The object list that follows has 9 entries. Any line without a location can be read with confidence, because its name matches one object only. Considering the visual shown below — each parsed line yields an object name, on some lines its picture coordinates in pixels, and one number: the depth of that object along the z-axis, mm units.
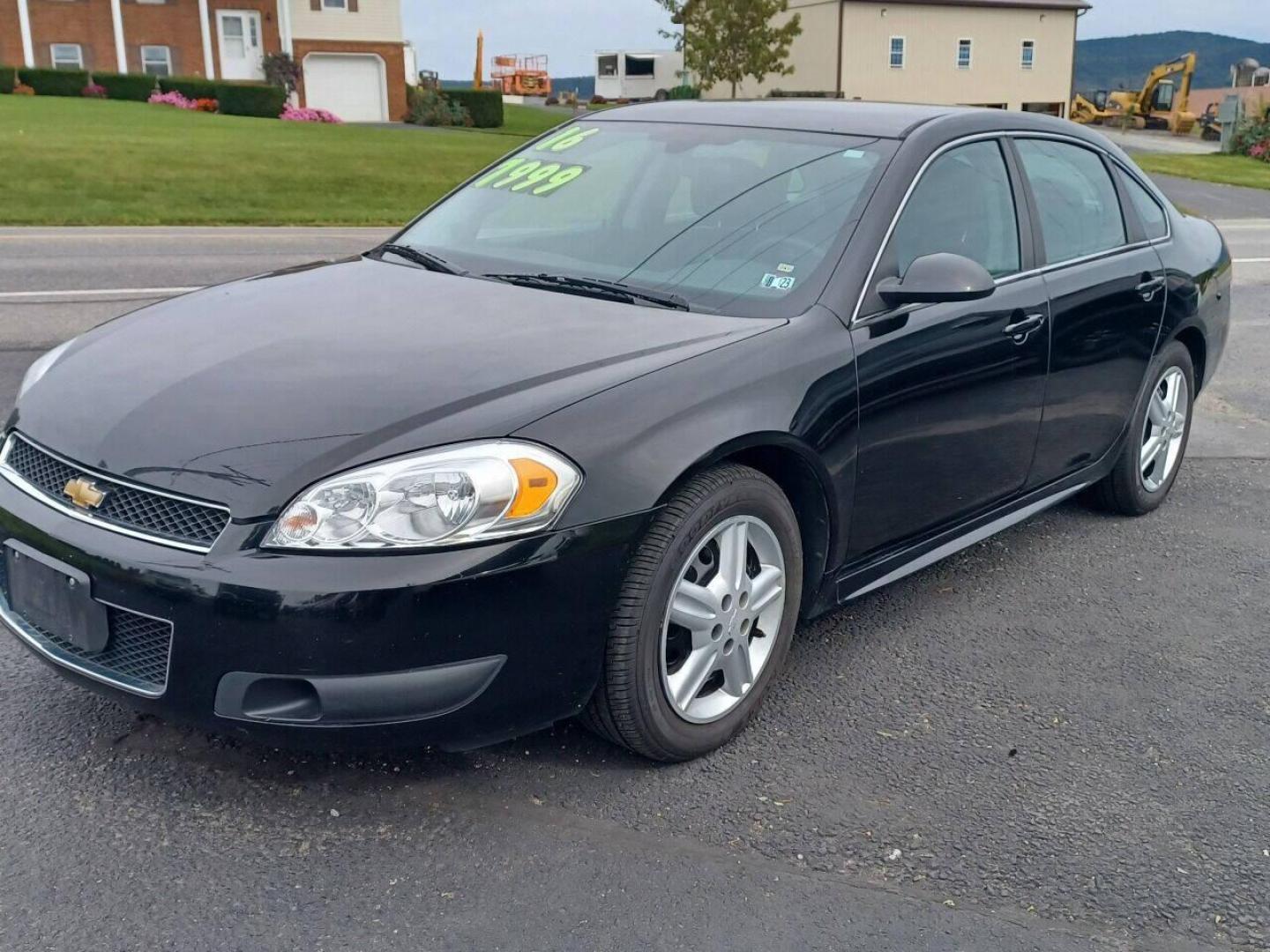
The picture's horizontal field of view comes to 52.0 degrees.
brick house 47594
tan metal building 49250
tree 39812
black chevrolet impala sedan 2738
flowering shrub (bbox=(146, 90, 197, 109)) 42125
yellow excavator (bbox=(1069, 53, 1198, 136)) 53156
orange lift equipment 71438
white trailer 68625
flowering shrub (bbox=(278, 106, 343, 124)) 41188
